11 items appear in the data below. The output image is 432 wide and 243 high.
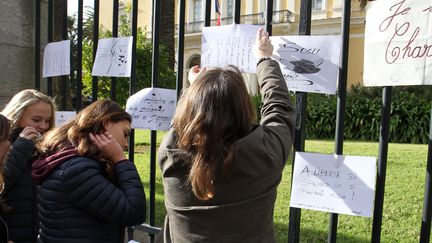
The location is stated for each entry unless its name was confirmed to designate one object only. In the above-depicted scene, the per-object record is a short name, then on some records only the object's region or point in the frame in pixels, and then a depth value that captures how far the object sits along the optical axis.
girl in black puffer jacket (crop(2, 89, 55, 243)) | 2.36
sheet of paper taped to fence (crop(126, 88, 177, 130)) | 2.58
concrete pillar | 3.36
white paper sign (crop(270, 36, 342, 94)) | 2.03
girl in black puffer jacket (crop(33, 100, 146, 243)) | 2.03
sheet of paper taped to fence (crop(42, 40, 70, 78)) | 3.13
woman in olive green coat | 1.65
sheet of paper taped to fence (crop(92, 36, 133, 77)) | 2.70
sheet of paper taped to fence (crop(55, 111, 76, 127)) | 3.22
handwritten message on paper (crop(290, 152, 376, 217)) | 1.97
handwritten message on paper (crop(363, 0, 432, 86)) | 1.81
